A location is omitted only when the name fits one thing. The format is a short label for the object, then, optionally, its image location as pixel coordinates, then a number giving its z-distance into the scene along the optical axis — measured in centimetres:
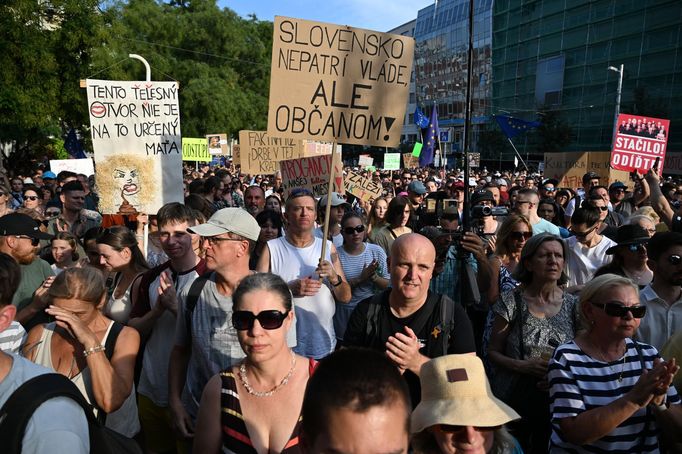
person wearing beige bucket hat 194
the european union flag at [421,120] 2173
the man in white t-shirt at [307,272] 356
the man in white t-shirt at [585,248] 489
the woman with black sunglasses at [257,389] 211
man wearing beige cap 278
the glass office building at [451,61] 6147
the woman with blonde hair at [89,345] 244
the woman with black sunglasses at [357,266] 436
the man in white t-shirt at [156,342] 315
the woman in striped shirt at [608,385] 229
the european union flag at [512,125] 1657
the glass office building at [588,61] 3959
